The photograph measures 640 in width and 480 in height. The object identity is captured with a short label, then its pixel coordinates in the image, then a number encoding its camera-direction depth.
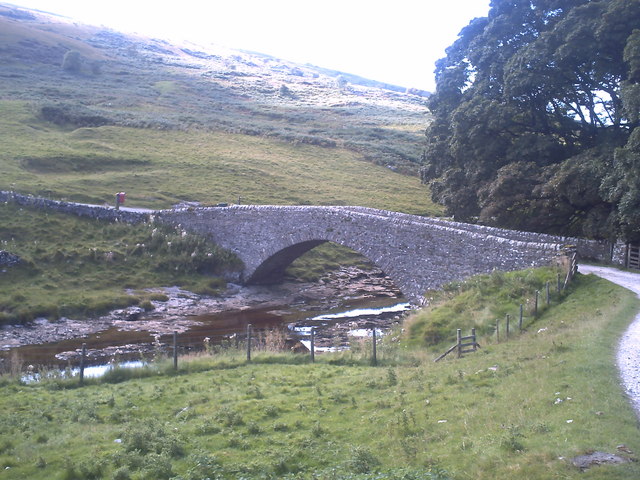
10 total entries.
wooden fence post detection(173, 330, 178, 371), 16.54
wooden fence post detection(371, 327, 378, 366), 16.94
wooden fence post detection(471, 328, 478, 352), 16.30
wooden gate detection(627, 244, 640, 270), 23.48
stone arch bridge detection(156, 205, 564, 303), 23.78
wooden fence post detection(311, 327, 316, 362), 17.36
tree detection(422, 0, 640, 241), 24.41
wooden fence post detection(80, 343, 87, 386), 15.60
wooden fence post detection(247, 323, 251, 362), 17.48
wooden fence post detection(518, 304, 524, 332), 17.24
